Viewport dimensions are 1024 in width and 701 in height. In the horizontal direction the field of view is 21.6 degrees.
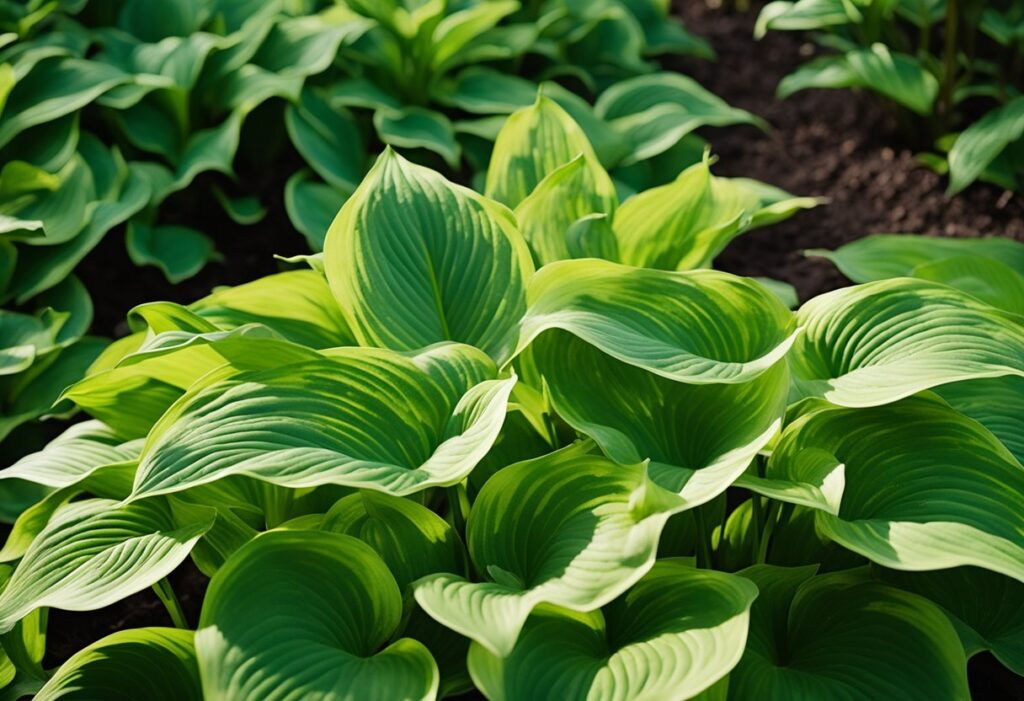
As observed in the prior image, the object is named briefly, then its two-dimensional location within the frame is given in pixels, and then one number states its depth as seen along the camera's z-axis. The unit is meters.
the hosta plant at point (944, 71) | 2.54
